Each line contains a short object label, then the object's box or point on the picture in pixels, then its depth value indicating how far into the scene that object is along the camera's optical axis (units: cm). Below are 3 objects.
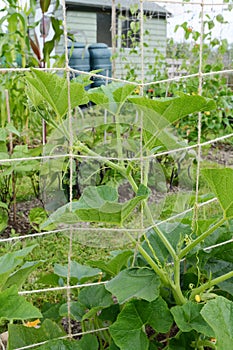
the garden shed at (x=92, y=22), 1043
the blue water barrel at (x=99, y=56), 950
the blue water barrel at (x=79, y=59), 886
